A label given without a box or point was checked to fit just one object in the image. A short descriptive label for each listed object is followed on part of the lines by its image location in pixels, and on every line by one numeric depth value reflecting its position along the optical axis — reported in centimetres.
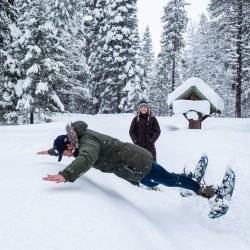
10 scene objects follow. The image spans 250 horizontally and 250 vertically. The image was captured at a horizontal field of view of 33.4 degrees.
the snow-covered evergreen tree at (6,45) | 2366
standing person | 937
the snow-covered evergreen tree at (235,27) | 3158
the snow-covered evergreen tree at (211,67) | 5219
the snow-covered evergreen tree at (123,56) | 3797
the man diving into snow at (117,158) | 552
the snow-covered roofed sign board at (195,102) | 2245
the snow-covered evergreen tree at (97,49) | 4044
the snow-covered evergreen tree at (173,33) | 4825
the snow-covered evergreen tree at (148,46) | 6425
